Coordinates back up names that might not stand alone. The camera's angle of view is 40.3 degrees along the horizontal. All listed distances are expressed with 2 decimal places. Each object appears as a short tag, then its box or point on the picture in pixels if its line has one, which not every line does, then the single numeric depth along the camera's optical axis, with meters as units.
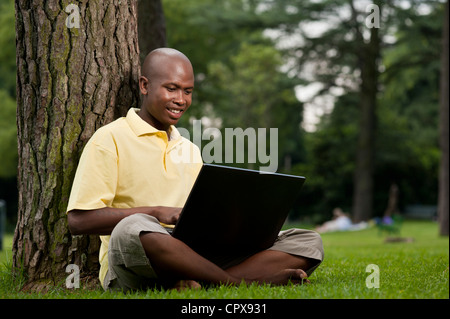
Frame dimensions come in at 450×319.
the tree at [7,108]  27.46
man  3.57
